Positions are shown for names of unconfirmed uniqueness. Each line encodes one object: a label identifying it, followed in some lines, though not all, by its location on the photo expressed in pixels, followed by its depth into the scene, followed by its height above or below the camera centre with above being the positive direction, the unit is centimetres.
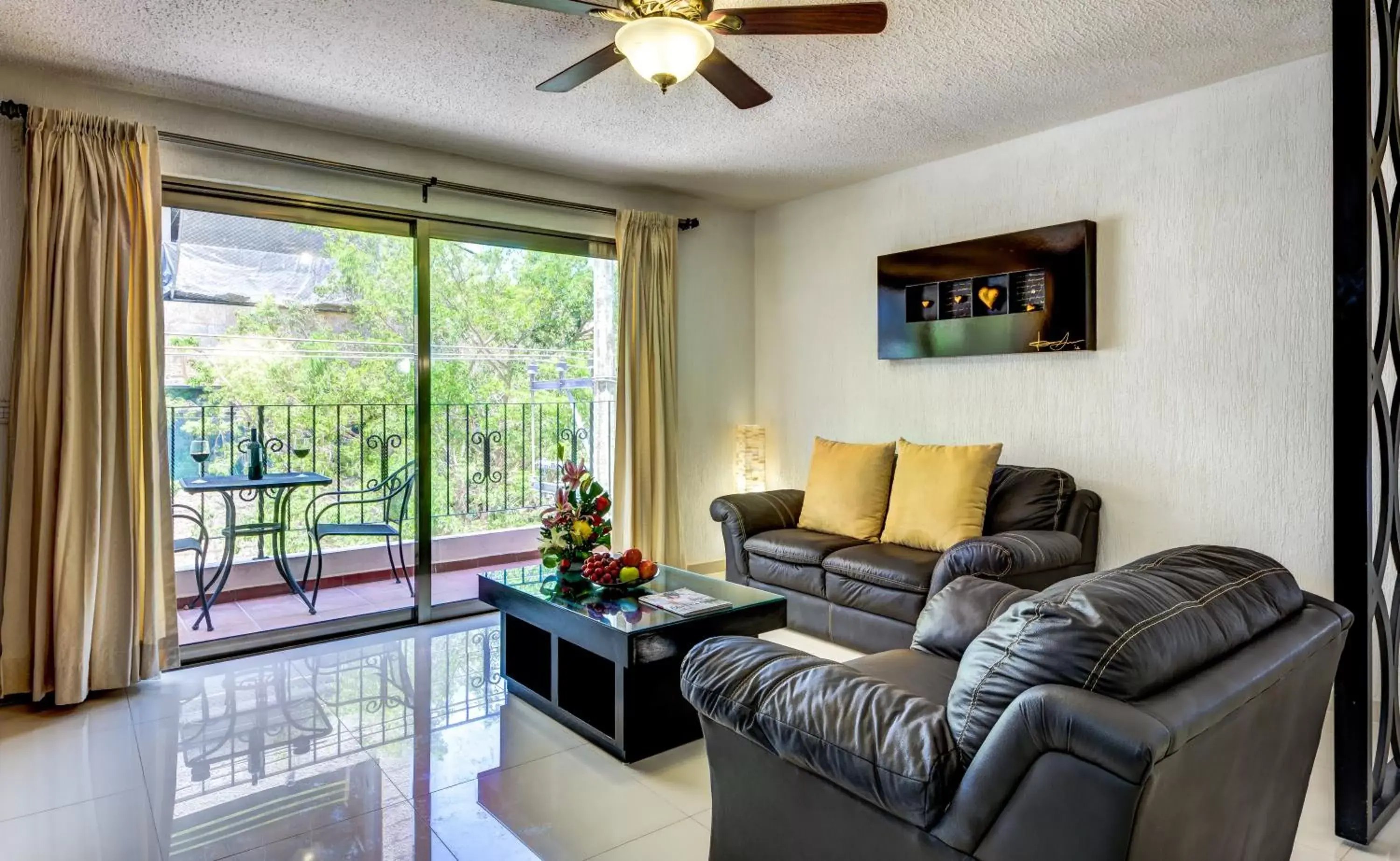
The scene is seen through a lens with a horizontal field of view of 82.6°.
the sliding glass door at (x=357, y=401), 404 +14
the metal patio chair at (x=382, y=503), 452 -45
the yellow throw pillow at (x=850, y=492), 421 -38
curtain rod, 318 +128
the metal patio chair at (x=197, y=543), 403 -59
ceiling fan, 227 +117
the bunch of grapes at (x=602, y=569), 309 -57
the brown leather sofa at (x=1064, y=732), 116 -54
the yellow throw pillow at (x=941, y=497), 378 -37
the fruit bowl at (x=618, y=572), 309 -58
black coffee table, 265 -84
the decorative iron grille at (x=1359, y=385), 204 +8
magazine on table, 284 -66
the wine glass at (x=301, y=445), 446 -11
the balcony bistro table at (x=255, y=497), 404 -44
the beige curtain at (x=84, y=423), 315 +2
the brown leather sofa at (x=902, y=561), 331 -64
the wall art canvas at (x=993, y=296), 381 +65
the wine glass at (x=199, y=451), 413 -13
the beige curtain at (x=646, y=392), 490 +19
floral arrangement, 323 -42
